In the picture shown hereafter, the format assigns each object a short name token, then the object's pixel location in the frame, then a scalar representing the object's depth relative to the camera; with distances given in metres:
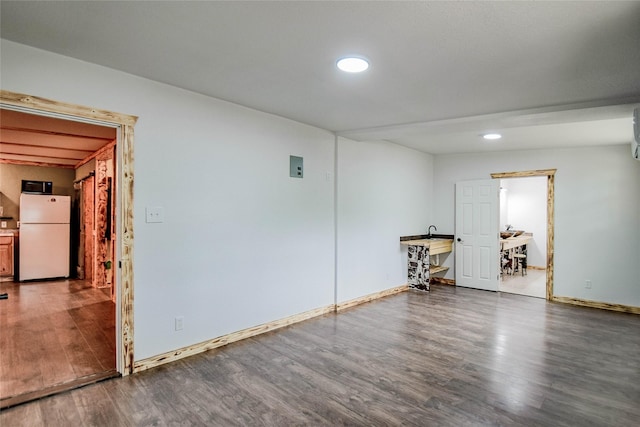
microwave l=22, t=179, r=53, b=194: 7.08
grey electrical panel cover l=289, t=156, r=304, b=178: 4.23
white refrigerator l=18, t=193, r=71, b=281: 6.75
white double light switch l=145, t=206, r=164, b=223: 2.98
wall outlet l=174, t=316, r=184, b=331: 3.20
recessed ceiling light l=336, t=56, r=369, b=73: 2.43
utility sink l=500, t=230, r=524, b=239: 8.11
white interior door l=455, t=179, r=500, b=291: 6.22
